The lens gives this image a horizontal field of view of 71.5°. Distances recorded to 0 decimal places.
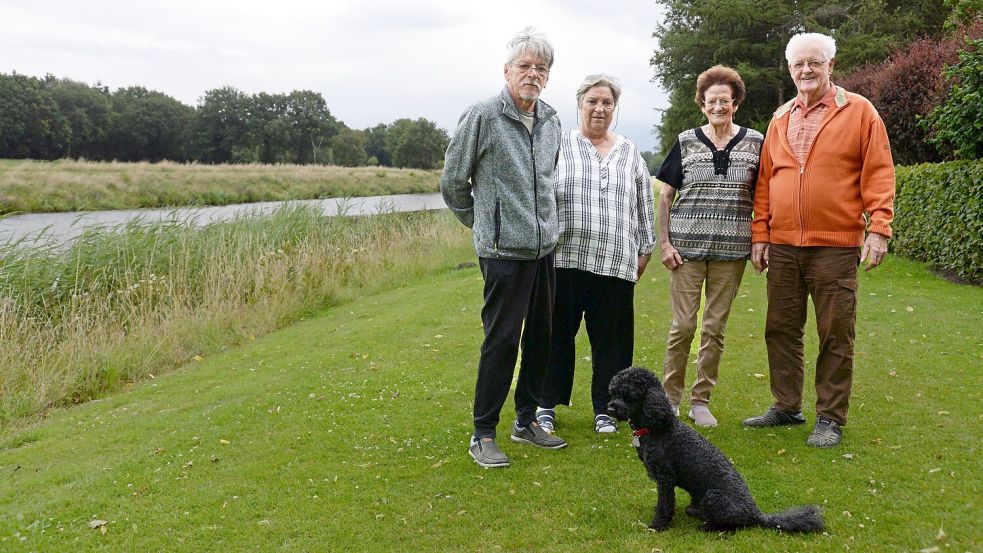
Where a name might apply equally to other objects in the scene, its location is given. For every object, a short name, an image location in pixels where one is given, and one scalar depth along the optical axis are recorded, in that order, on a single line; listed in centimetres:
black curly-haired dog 323
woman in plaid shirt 462
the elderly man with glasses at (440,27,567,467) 407
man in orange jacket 411
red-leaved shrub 1334
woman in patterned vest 456
